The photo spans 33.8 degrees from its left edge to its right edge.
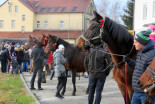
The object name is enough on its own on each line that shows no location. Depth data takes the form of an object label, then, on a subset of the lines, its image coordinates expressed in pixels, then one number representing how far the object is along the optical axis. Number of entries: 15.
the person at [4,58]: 16.64
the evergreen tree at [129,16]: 40.00
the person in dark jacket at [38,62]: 10.80
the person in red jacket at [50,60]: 16.76
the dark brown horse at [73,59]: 10.18
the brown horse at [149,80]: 3.40
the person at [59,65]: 9.01
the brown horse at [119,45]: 5.19
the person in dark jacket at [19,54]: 17.20
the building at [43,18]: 57.09
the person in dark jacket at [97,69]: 6.59
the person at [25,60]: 18.88
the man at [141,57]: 4.00
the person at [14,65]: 16.86
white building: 28.52
